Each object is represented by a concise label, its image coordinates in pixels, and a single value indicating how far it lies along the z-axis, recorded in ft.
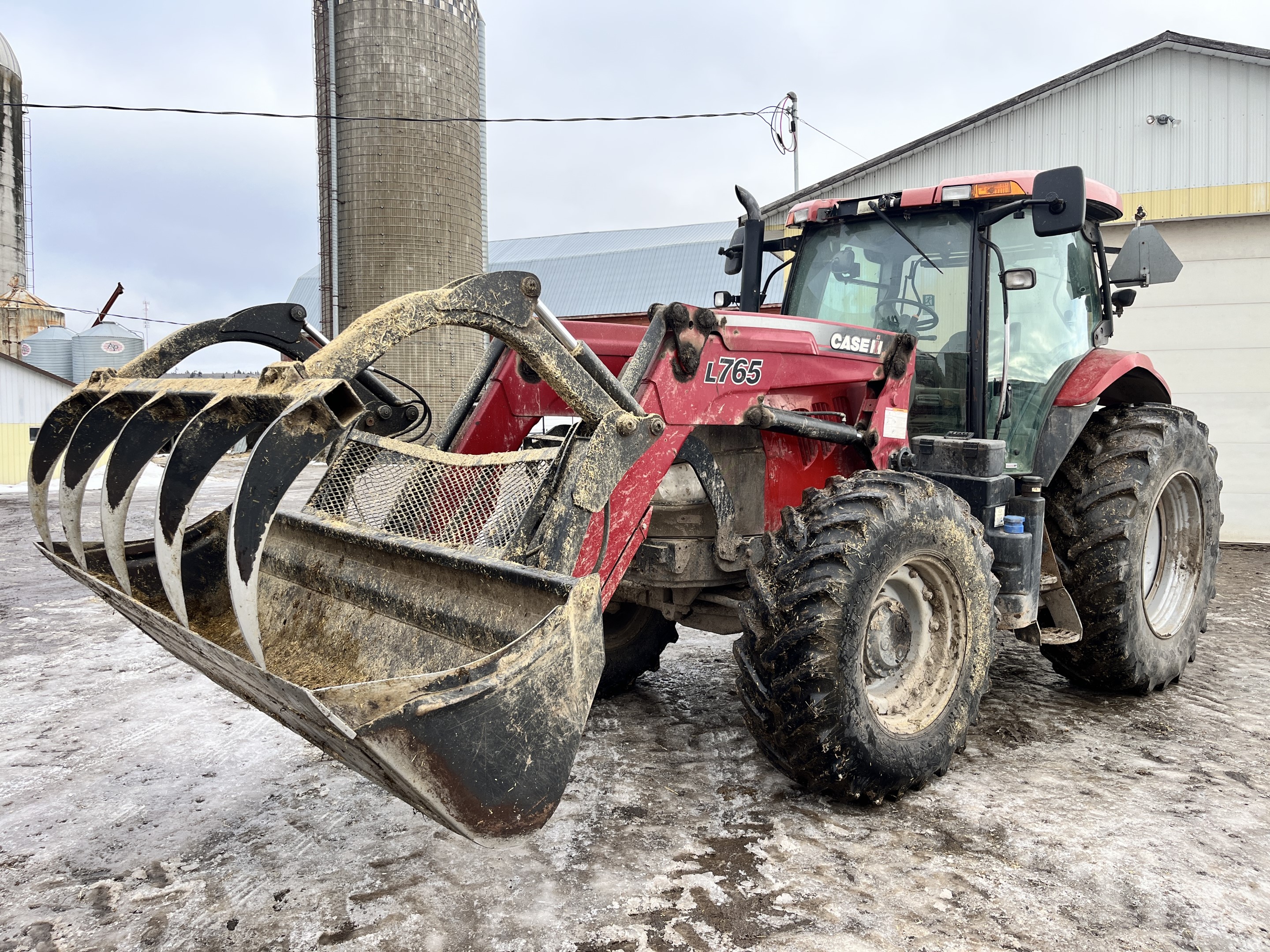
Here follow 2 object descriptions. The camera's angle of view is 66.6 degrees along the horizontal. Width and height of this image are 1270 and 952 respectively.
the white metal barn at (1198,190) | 28.66
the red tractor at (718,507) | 7.39
